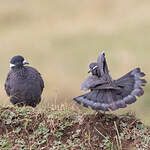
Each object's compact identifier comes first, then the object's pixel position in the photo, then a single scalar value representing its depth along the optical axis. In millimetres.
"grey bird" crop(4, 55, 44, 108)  18297
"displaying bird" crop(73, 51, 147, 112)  13305
